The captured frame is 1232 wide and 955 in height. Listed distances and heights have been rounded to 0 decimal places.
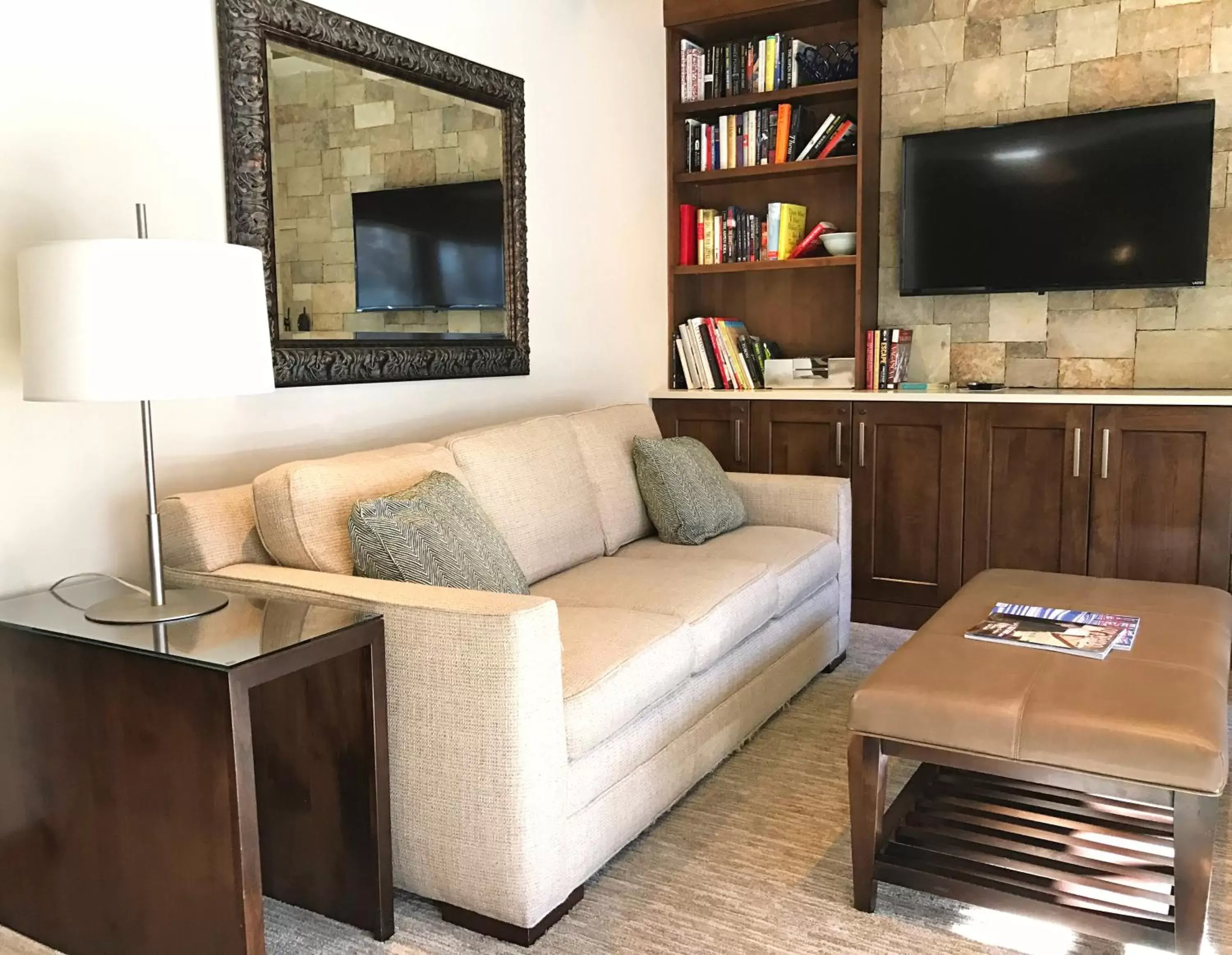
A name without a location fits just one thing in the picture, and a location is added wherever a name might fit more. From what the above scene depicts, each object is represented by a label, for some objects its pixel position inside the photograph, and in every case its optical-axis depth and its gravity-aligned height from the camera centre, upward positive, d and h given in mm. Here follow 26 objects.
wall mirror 2498 +433
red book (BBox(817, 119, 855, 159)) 3992 +805
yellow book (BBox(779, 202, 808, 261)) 4148 +482
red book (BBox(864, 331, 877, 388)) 4047 -86
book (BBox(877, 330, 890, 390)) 4023 -38
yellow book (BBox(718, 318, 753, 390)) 4246 -26
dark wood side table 1562 -691
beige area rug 1823 -1034
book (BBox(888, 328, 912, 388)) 4012 -21
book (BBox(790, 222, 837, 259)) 4121 +426
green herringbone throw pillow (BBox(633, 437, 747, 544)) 3156 -445
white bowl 4051 +405
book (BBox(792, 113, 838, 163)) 4016 +801
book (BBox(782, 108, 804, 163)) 4078 +841
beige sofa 1768 -594
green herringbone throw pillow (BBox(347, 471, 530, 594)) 2043 -378
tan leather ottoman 1678 -717
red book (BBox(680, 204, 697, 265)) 4355 +479
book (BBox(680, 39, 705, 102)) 4297 +1135
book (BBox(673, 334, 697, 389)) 4379 -84
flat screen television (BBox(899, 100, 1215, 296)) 3535 +498
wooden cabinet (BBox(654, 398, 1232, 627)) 3338 -469
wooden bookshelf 3977 +642
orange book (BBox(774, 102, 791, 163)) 4070 +838
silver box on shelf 4113 -102
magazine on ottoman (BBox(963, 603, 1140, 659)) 2098 -604
